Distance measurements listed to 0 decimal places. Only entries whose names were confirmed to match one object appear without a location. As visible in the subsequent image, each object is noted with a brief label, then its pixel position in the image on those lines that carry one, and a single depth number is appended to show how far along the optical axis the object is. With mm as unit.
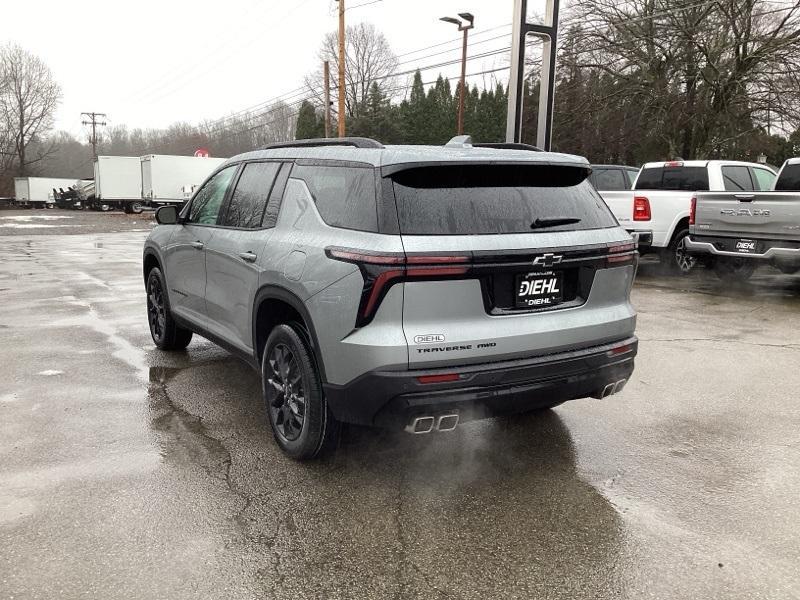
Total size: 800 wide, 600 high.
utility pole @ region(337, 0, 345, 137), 25612
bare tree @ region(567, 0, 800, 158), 25438
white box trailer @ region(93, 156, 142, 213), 46156
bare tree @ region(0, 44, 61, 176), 71750
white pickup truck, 11500
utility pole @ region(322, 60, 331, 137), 38031
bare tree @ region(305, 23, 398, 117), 71125
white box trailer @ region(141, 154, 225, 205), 41938
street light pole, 34125
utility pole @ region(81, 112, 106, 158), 86188
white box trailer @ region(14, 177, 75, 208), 61125
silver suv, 3143
